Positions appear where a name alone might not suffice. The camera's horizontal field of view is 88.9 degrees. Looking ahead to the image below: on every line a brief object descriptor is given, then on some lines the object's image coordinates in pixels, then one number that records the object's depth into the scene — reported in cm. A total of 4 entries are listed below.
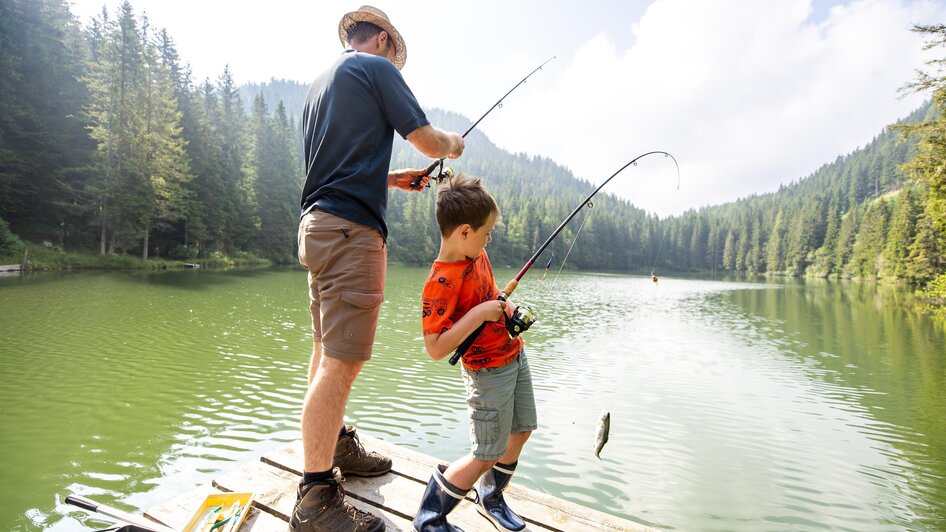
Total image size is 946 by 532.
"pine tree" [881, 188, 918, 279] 5075
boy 235
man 226
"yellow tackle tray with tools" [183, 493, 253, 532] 230
